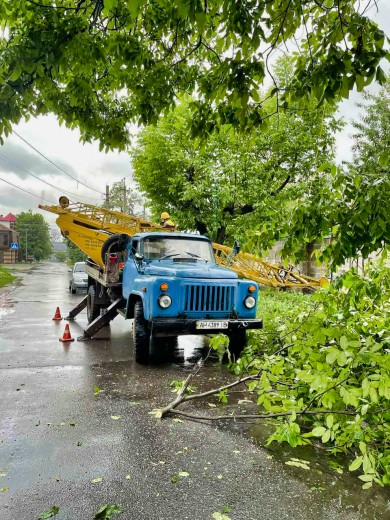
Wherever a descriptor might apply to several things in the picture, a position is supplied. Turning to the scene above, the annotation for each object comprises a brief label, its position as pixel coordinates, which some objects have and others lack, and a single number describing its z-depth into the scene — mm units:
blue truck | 6602
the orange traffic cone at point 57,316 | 11571
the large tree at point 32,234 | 92812
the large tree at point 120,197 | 57181
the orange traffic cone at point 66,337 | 8633
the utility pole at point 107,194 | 39588
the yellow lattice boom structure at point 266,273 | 15125
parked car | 20297
